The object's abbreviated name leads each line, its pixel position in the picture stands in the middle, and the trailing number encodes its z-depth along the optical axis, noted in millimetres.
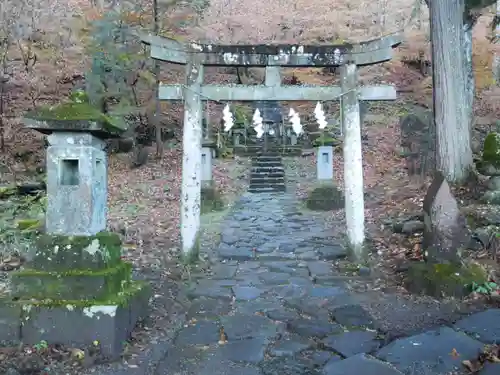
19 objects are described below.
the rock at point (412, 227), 7608
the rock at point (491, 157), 7828
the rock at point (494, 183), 7841
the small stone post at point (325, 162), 13742
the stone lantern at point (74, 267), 3973
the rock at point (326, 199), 12008
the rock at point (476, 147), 12346
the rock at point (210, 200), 12062
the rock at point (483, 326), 4117
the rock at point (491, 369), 3391
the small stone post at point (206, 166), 12812
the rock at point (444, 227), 5641
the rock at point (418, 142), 11766
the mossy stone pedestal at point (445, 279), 5340
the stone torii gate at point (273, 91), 7258
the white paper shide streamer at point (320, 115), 9172
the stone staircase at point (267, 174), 15155
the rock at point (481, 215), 6777
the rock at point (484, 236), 6254
